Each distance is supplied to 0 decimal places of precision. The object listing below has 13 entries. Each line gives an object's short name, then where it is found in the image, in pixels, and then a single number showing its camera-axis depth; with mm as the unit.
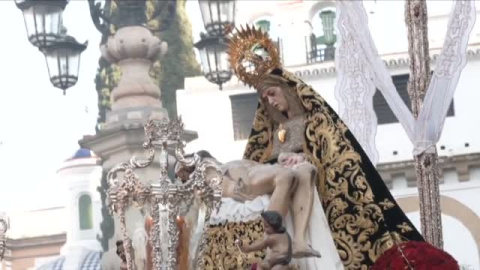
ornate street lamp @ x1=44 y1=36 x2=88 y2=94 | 13453
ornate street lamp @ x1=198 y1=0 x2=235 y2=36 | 13844
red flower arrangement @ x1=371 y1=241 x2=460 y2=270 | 6656
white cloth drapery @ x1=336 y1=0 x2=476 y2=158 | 11930
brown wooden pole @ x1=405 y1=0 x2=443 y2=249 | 11969
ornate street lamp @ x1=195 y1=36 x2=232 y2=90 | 13938
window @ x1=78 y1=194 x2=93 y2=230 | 36969
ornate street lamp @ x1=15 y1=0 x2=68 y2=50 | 13391
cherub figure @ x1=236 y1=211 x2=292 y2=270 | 6451
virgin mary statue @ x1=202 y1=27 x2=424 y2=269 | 7281
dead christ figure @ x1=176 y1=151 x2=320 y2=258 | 6844
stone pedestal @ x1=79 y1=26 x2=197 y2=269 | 13422
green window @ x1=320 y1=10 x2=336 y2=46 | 32200
